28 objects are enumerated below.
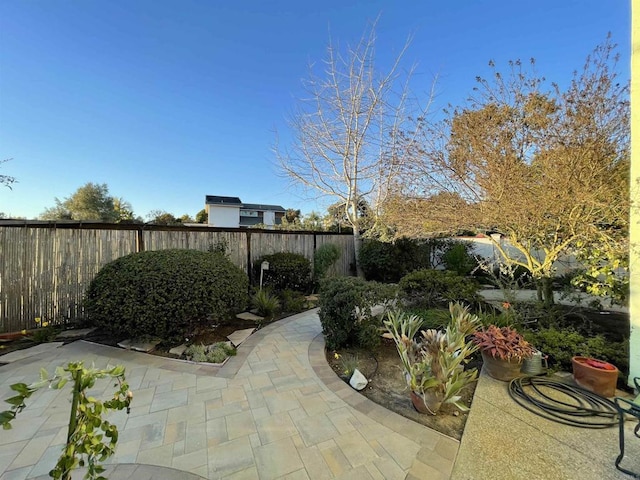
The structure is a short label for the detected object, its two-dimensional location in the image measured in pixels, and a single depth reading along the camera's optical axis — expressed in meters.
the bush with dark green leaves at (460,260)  10.00
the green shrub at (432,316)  4.14
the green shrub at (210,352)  3.48
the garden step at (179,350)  3.69
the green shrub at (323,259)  8.29
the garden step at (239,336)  4.15
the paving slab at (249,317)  5.34
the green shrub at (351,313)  3.76
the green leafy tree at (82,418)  0.93
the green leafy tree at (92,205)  18.56
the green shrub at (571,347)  3.00
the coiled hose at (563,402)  2.34
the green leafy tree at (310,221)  18.37
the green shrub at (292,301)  6.02
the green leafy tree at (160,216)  21.01
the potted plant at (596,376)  2.65
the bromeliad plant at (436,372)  2.40
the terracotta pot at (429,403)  2.43
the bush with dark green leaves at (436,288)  4.64
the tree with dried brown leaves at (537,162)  3.55
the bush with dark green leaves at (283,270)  6.89
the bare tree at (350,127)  8.15
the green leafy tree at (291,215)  26.89
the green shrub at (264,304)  5.55
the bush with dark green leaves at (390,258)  8.99
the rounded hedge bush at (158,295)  3.63
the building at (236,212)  25.14
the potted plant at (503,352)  2.96
